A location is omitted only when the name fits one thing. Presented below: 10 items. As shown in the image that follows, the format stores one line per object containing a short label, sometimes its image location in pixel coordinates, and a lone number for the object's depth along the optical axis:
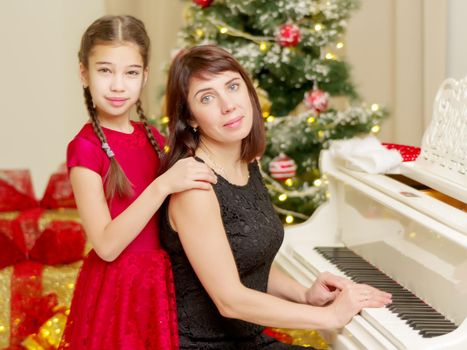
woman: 1.92
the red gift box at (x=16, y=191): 3.70
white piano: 1.95
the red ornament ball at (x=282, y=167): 4.16
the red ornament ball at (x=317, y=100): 4.19
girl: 1.98
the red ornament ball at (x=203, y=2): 4.19
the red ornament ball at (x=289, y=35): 4.08
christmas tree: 4.16
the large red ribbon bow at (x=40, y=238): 3.55
